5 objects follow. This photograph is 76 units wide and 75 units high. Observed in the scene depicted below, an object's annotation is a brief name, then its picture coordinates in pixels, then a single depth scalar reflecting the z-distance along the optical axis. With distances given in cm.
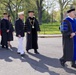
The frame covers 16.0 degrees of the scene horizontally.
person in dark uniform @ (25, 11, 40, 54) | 1121
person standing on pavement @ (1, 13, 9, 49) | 1319
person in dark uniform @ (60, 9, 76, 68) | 785
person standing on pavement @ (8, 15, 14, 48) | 1384
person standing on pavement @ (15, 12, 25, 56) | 1073
